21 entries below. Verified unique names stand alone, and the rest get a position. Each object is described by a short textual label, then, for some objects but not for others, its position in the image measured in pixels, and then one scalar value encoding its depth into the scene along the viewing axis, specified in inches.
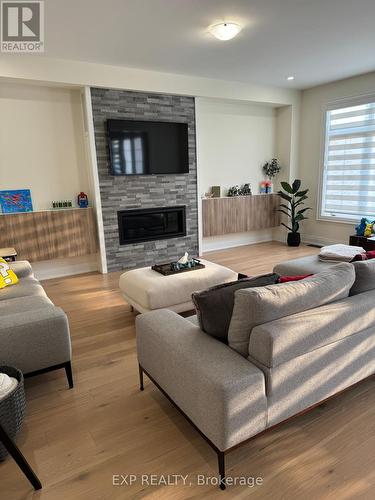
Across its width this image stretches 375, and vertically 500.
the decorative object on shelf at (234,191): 240.7
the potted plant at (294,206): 242.2
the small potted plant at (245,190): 244.6
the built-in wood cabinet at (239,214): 228.2
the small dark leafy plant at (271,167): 256.7
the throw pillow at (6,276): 116.1
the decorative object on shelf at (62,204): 184.4
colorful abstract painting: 172.1
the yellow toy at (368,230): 191.8
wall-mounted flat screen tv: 185.5
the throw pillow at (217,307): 67.7
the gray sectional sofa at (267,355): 57.9
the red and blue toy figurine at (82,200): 187.6
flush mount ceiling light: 125.6
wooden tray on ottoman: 129.7
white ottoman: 116.6
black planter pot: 247.3
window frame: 211.2
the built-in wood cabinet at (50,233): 166.1
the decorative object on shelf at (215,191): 234.8
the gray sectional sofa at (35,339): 78.1
